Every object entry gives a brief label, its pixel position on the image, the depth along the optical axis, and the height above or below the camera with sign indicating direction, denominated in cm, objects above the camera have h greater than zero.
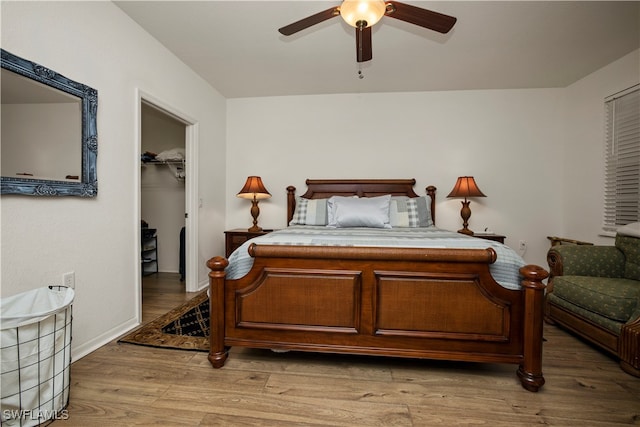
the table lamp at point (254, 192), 331 +20
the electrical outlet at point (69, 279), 163 -43
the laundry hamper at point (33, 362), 111 -67
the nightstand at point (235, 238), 322 -35
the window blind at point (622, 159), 251 +49
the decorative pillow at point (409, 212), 293 -3
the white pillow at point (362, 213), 269 -3
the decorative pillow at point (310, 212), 305 -3
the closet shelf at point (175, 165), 364 +59
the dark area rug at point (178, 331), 187 -92
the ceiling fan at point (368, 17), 150 +112
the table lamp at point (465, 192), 304 +20
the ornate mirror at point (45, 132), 136 +43
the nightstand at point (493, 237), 285 -28
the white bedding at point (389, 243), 148 -20
